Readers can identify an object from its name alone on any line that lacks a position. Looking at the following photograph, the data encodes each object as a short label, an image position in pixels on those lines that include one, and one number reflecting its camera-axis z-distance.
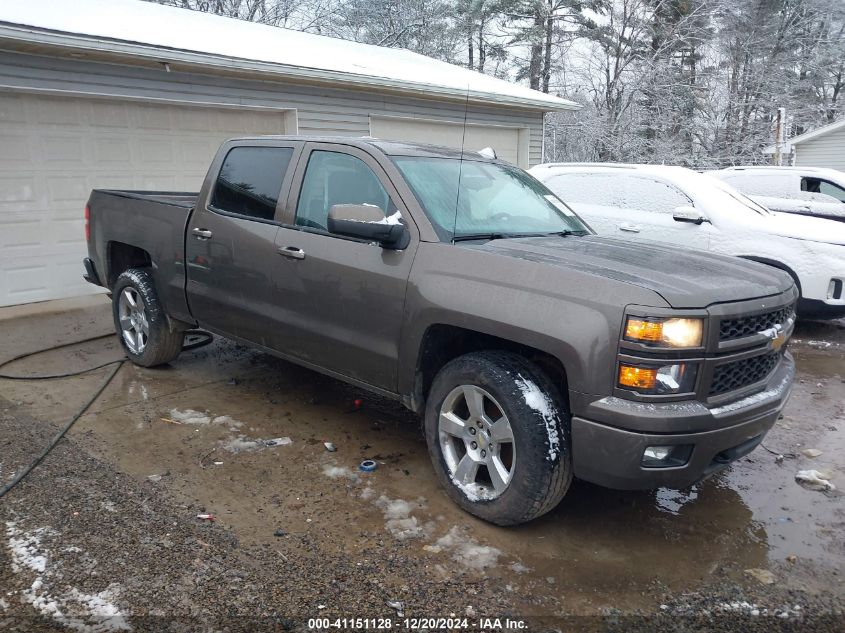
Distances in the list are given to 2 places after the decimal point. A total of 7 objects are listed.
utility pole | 18.06
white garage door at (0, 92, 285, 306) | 7.98
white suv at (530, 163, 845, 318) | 7.05
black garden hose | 3.82
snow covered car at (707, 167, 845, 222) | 10.53
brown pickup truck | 2.91
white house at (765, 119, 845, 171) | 24.94
